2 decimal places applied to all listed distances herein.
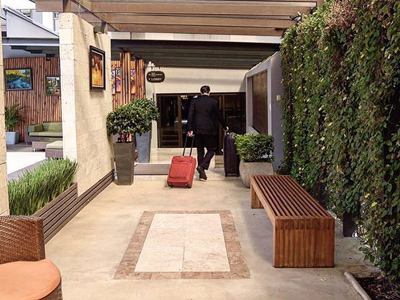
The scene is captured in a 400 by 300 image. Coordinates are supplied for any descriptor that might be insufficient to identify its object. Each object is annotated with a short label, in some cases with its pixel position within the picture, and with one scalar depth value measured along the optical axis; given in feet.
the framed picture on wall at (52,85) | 52.75
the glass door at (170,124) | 58.34
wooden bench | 13.88
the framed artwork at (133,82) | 43.22
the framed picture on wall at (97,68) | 24.06
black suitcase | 28.84
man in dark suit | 28.25
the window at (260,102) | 36.58
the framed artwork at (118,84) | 43.77
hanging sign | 47.57
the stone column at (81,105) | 21.09
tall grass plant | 15.11
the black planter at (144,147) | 36.32
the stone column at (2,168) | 12.75
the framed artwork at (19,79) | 52.80
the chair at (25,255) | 8.80
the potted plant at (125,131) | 27.09
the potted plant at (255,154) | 26.05
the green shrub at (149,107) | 29.11
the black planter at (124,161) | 27.07
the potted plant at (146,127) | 28.14
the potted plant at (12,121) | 51.11
